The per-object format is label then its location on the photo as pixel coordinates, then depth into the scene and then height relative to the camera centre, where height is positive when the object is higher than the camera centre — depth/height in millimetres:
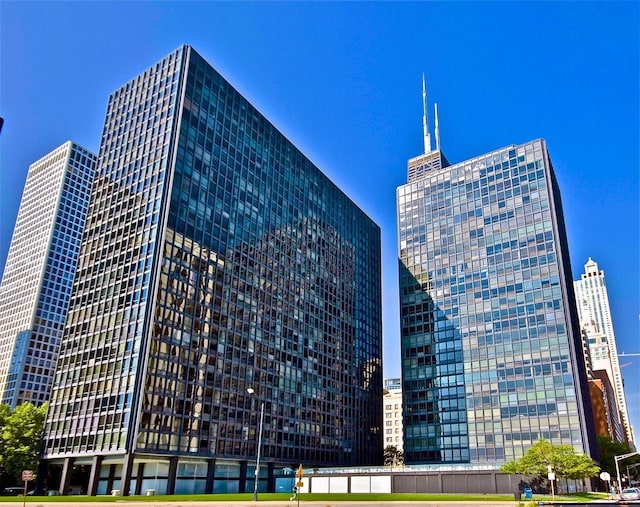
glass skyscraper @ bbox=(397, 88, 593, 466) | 108500 +29821
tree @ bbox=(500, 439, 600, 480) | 80000 -96
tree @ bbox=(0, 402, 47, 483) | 86438 +1934
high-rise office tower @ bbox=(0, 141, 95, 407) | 175000 +54445
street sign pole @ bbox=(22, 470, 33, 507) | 39944 -1647
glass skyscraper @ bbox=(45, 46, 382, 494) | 83375 +24629
